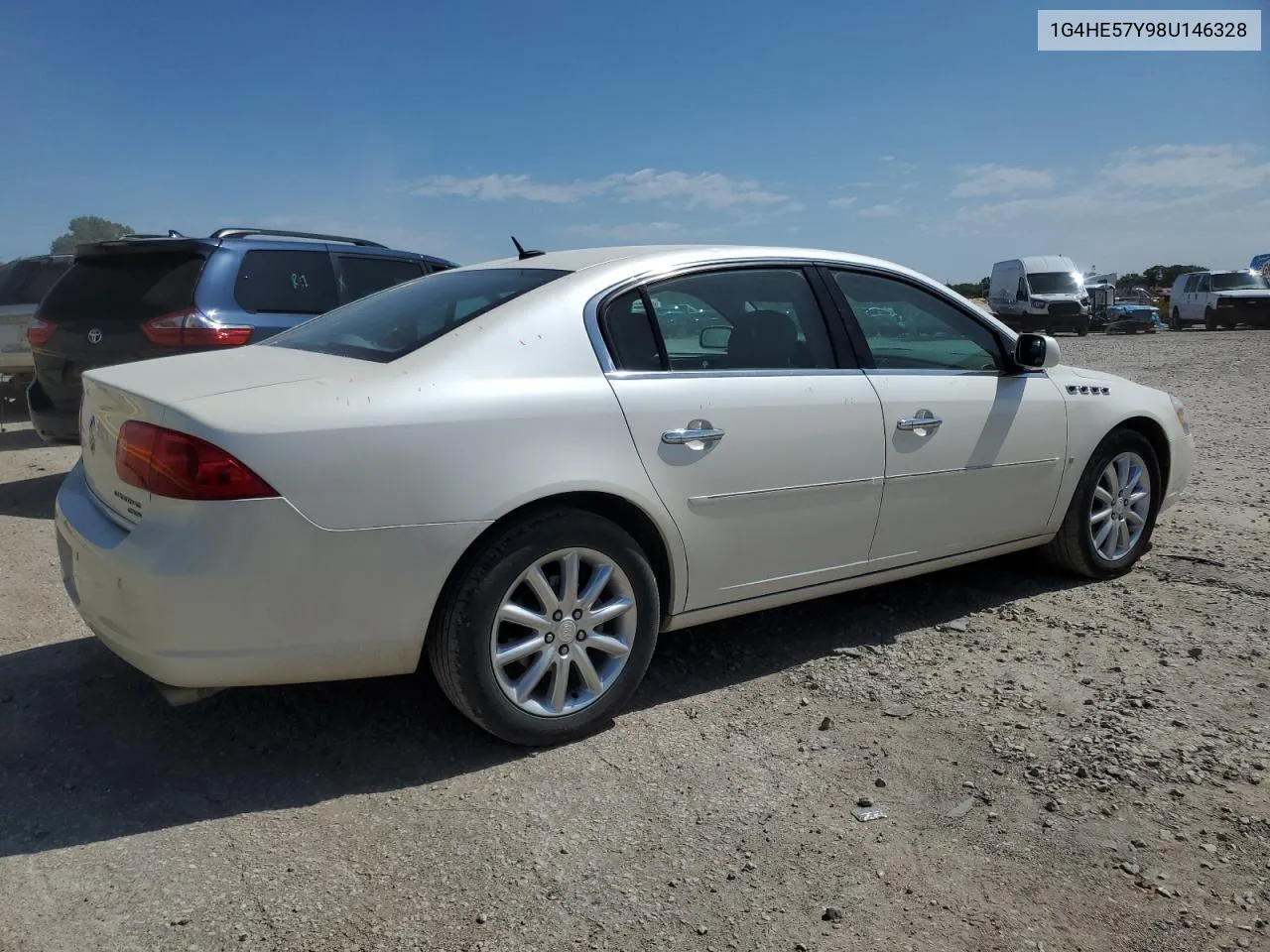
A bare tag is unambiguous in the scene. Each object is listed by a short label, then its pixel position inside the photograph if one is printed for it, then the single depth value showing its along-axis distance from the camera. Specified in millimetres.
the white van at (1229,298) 30484
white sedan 2771
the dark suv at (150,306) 6496
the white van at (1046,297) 29016
